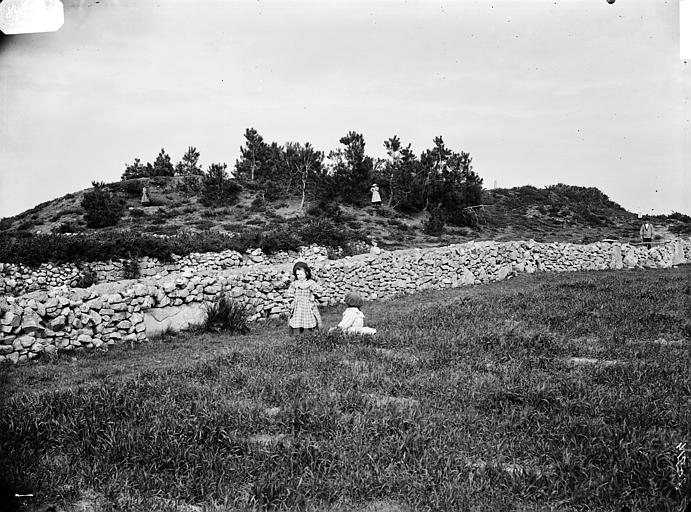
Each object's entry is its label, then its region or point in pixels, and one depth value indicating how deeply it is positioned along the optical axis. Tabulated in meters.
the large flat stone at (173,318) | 10.66
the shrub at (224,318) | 11.41
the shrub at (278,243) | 24.17
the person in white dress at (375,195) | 32.78
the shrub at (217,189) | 39.66
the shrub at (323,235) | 25.75
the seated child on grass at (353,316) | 9.52
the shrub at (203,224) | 31.12
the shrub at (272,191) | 40.91
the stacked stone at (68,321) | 8.79
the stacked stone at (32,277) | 18.91
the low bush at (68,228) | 28.92
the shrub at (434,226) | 33.09
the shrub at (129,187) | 40.95
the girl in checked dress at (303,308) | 10.62
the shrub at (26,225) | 31.06
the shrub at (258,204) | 37.59
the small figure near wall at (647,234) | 26.56
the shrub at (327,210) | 33.88
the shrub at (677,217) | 41.70
